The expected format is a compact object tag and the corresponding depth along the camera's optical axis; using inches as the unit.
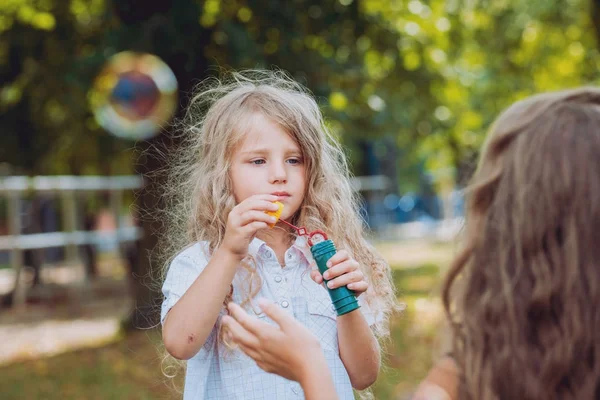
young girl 71.6
